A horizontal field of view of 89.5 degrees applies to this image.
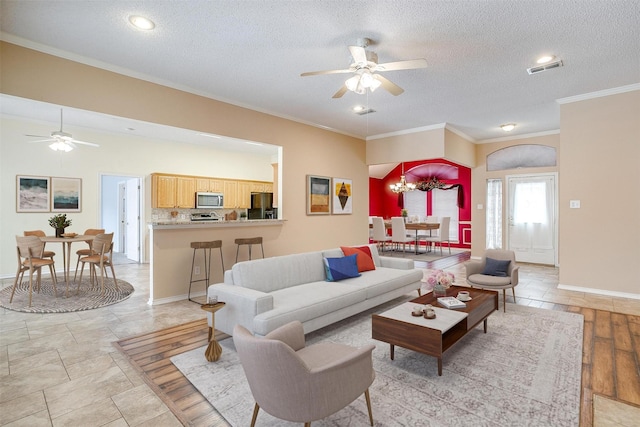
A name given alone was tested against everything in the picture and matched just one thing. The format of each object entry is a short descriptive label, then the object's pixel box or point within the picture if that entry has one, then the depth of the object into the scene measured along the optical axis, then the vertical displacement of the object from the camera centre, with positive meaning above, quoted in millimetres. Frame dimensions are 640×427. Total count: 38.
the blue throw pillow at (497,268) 4383 -742
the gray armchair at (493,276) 4133 -827
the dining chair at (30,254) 4332 -549
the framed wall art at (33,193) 6062 +390
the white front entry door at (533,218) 7238 -101
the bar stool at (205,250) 4498 -548
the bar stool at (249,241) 4953 -432
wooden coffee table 2439 -923
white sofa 2787 -823
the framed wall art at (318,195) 6176 +369
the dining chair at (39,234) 5311 -343
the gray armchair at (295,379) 1536 -830
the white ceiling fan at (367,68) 2881 +1343
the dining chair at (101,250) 4883 -559
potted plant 5039 -164
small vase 3362 -806
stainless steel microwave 8148 +342
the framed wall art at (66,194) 6396 +387
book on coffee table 2979 -841
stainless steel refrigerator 5828 +104
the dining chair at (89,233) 5734 -360
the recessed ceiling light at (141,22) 2847 +1728
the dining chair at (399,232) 9602 -554
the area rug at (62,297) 4129 -1198
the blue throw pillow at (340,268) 3938 -678
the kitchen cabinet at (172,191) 7590 +540
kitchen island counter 4352 -565
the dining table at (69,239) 4719 -384
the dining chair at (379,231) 9891 -538
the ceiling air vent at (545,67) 3758 +1748
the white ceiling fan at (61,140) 5285 +1240
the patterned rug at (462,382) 1983 -1241
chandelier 10938 +932
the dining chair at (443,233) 9578 -581
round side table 2668 -1128
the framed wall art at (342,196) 6707 +383
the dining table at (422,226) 9698 -376
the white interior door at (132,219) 7926 -147
